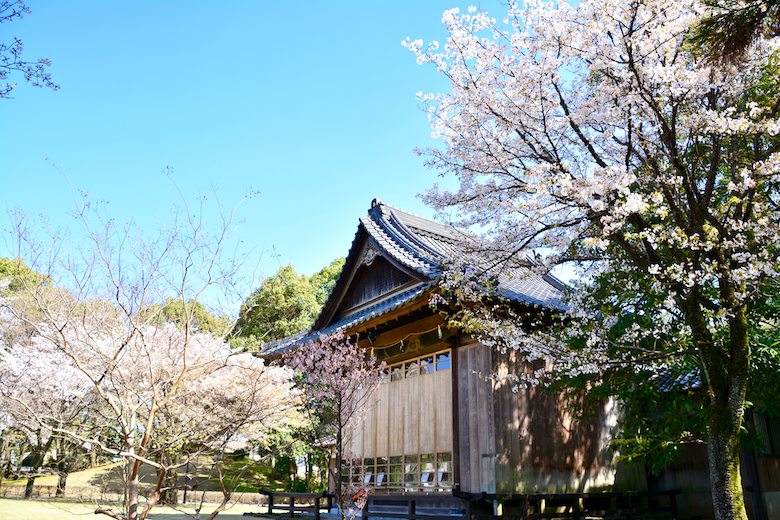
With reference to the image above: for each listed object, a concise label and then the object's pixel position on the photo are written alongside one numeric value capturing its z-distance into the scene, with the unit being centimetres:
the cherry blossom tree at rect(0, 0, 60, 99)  331
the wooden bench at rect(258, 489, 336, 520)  991
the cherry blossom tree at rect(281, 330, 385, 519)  905
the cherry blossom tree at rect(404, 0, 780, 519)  502
